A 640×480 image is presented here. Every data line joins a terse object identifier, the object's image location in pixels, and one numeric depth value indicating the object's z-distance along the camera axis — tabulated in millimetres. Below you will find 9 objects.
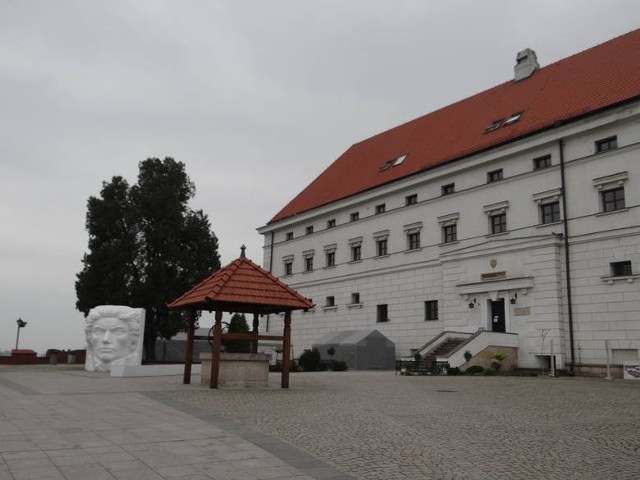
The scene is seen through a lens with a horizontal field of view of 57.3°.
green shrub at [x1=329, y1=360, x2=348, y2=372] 31125
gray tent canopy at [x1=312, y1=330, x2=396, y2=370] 33531
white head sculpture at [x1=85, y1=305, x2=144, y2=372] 27219
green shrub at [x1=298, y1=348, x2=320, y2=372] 31270
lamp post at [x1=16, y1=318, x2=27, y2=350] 50156
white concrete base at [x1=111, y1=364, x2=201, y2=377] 21891
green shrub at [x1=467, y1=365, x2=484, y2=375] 25891
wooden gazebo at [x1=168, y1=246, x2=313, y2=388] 16359
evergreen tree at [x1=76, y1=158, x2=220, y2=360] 42031
